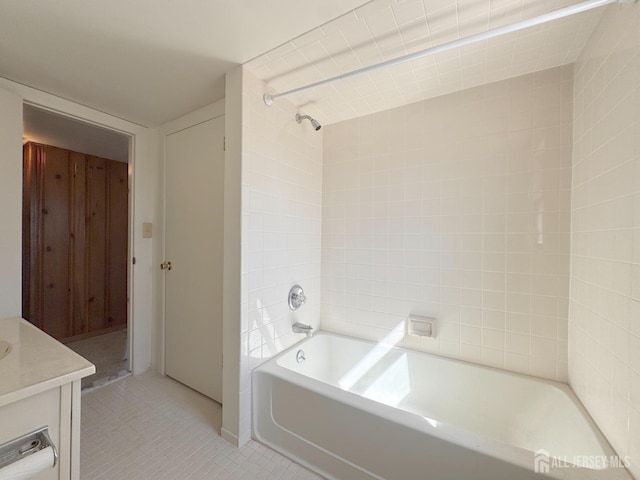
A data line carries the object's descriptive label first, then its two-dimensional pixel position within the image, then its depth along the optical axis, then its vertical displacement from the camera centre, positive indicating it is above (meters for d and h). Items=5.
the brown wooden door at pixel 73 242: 2.60 -0.06
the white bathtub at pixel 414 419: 0.97 -0.89
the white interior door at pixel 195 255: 1.83 -0.14
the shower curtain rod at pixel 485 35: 0.87 +0.81
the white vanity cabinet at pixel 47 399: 0.68 -0.46
